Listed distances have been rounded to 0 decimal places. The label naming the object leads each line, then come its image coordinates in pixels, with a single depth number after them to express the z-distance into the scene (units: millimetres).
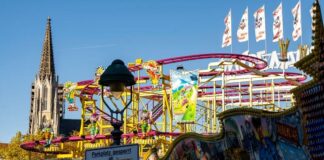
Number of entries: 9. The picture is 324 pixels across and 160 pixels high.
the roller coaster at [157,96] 36500
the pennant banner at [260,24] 48281
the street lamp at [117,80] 10188
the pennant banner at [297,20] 45875
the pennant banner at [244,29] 49000
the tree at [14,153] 71562
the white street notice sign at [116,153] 8219
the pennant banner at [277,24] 47219
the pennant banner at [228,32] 49219
